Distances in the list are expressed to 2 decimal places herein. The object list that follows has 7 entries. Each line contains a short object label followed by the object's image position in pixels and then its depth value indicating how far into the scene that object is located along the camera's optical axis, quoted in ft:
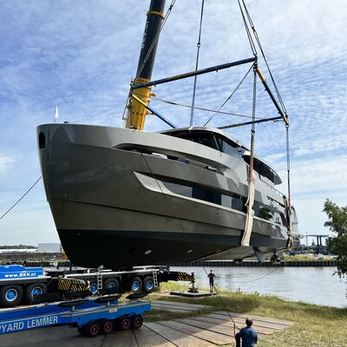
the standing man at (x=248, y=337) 22.03
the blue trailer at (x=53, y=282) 42.60
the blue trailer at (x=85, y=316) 24.13
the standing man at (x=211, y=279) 58.35
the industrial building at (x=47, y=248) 270.75
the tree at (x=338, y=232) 61.62
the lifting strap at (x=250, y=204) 36.55
